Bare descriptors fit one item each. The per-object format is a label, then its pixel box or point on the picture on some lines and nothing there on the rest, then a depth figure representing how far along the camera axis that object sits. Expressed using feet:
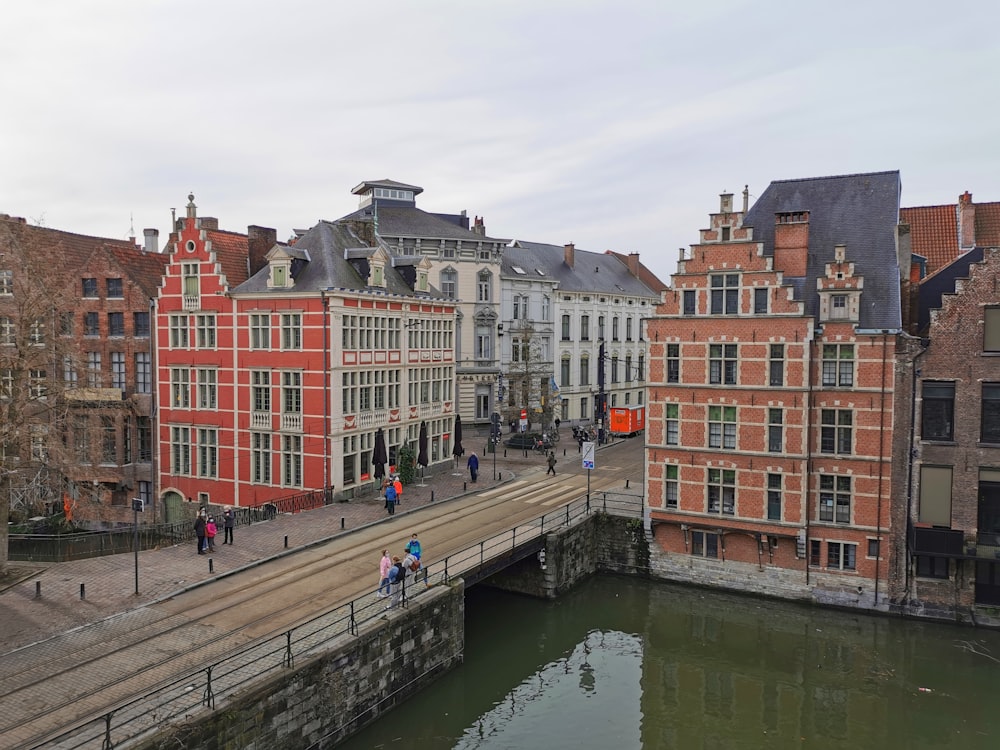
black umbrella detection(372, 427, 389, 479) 108.68
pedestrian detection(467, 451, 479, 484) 120.98
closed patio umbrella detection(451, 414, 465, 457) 128.77
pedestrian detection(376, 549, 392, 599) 66.18
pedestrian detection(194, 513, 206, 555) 77.30
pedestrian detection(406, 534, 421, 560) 71.20
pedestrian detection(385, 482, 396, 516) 96.78
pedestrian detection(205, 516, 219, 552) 77.77
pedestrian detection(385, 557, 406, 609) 65.05
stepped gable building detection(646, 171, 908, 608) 84.89
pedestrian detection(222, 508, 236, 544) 82.12
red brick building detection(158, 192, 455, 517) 104.47
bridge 46.21
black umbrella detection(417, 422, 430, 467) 119.34
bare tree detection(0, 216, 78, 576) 65.46
